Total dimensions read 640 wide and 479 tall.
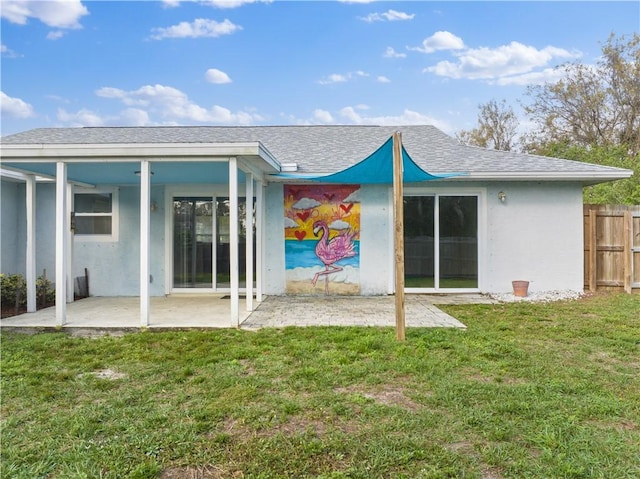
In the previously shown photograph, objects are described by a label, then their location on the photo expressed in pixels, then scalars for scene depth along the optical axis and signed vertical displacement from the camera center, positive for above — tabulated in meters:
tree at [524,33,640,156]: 19.28 +7.35
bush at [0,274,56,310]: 7.12 -0.93
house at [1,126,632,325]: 8.38 +0.20
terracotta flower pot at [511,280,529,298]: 7.97 -1.00
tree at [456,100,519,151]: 26.48 +7.87
